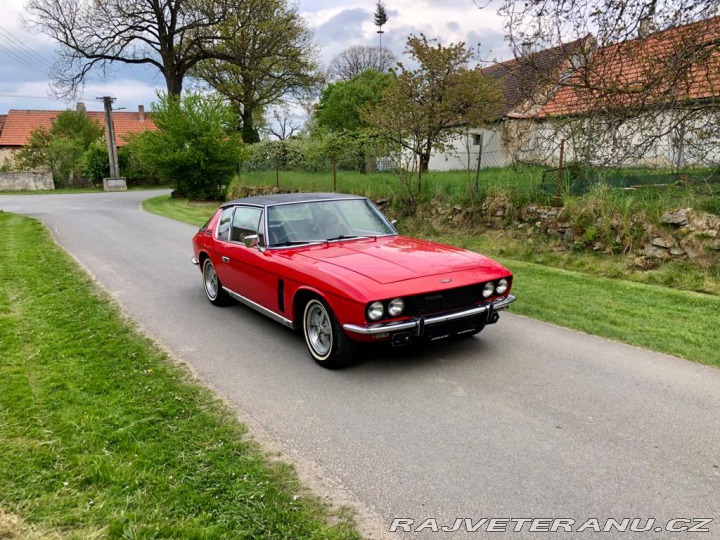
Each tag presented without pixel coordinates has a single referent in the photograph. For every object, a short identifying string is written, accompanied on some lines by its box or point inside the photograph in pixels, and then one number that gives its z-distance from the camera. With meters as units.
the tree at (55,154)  41.09
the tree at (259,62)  34.72
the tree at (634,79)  7.29
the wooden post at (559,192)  10.73
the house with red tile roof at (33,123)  56.31
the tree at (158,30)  31.12
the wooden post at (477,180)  12.57
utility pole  36.88
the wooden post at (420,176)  13.73
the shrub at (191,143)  25.11
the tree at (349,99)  35.83
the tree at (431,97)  13.31
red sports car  4.45
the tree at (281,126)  51.33
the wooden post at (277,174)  20.86
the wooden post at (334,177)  16.50
